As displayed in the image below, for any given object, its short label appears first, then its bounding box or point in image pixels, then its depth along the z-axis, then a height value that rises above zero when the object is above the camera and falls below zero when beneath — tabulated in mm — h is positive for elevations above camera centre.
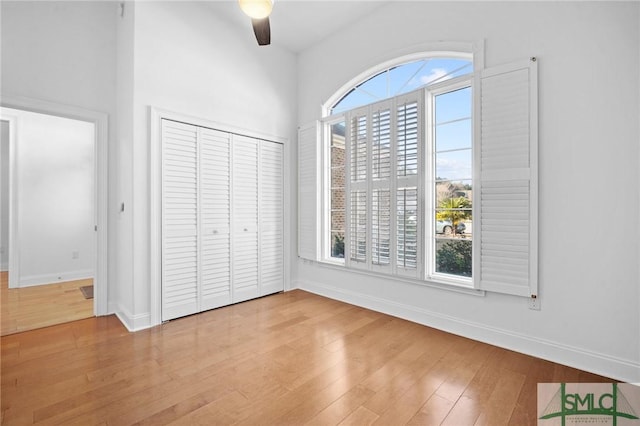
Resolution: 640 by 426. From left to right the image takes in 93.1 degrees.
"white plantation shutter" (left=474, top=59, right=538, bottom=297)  2354 +251
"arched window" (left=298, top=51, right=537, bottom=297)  2418 +373
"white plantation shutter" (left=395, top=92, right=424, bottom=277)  3000 +299
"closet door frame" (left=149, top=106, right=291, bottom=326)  2988 +37
